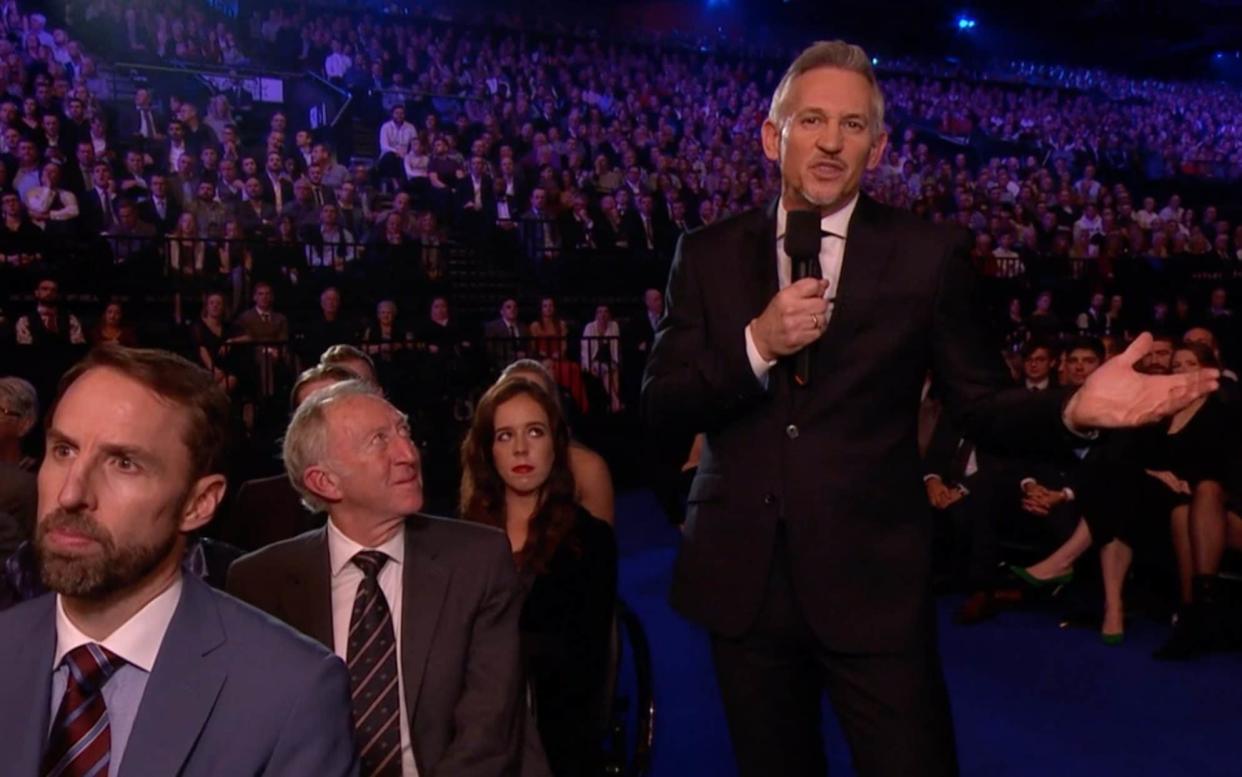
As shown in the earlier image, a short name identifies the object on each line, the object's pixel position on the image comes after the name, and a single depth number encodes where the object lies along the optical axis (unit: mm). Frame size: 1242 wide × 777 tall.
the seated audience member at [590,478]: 3426
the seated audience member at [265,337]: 8070
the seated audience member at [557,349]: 9141
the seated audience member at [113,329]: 7441
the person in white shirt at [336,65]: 12695
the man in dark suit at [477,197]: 11242
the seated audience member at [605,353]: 9648
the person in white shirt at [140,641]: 1267
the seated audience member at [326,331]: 8383
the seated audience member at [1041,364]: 6461
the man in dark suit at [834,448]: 1647
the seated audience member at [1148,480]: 5031
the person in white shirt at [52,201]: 8758
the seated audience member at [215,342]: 7871
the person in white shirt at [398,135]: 11719
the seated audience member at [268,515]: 3215
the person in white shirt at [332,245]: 9555
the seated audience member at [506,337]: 9353
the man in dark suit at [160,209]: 9211
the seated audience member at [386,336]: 8398
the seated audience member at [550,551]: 2695
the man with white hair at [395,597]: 2070
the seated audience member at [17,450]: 2721
